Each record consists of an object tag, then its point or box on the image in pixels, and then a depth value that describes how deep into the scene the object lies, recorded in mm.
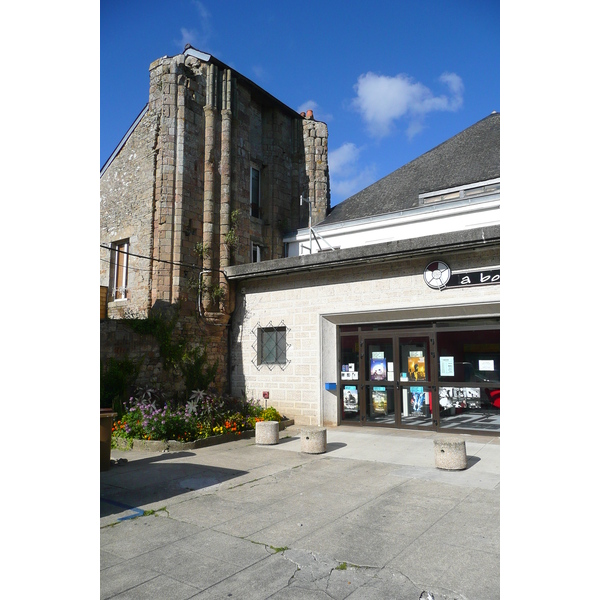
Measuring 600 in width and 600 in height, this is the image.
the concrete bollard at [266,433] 10289
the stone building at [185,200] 13703
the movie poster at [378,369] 11950
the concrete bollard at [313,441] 9148
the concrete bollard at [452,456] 7582
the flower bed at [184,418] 10133
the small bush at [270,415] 12357
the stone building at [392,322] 10633
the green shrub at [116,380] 11617
